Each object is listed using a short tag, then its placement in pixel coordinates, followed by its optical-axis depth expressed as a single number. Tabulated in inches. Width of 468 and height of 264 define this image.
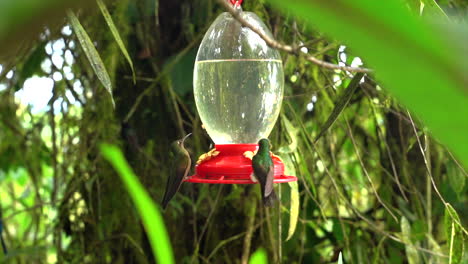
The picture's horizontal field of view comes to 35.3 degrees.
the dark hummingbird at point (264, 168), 45.1
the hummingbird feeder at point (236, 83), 62.6
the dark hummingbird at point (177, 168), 49.6
